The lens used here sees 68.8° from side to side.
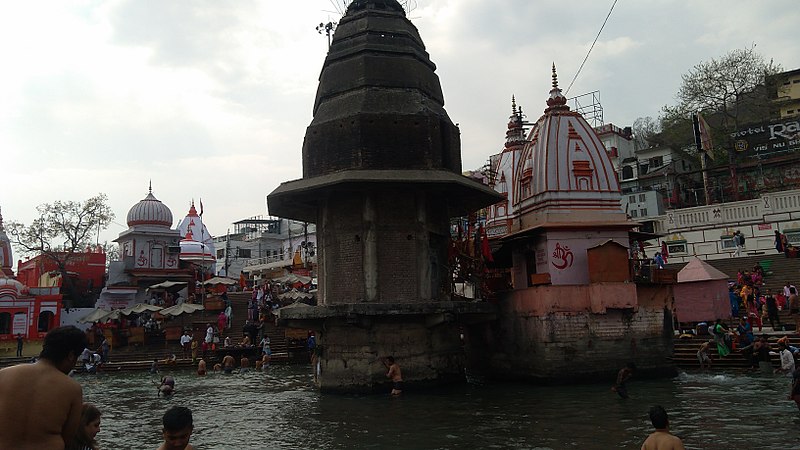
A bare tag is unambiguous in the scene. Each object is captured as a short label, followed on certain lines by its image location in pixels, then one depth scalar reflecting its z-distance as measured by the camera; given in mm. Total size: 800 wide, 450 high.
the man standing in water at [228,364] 25203
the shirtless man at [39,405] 3916
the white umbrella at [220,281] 39484
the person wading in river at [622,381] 13984
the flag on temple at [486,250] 18844
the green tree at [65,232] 40375
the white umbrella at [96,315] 32469
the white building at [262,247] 61469
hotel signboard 40938
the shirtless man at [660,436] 5520
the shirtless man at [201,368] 24219
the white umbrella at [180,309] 31970
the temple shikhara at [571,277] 16688
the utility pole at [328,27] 39031
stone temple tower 16062
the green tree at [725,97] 44438
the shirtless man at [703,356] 18547
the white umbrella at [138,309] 33344
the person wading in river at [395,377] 15500
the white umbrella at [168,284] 39159
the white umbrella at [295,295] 33656
